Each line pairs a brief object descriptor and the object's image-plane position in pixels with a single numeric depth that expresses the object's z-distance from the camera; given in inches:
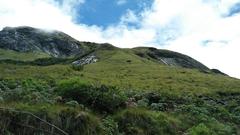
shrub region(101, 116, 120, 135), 302.8
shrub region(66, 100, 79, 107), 313.1
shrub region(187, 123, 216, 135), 340.0
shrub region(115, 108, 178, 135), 324.2
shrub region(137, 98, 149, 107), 389.5
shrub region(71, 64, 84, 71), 1140.4
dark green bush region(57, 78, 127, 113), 344.6
